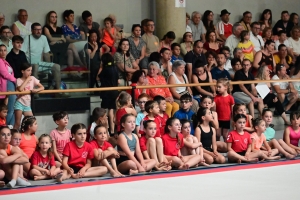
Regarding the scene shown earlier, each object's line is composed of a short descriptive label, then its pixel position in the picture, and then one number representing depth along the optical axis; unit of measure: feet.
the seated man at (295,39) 55.27
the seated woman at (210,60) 47.41
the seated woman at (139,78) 39.40
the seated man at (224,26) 55.57
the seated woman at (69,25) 48.19
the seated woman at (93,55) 38.47
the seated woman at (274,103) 41.63
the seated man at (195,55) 47.03
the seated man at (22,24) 46.85
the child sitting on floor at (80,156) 31.94
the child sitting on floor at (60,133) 33.06
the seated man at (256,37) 53.11
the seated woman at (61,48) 37.70
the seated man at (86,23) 49.29
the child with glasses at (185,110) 37.50
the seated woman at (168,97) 37.91
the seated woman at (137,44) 46.42
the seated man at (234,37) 52.19
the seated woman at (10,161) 30.07
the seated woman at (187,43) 49.37
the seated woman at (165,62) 44.27
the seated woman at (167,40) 49.08
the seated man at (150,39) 48.11
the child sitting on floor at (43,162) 31.37
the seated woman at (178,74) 41.45
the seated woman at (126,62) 41.45
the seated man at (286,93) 41.93
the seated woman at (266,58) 48.82
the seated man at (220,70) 44.86
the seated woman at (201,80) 39.99
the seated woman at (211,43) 50.93
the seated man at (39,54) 37.01
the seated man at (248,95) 41.04
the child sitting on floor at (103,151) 32.35
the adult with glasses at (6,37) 38.37
